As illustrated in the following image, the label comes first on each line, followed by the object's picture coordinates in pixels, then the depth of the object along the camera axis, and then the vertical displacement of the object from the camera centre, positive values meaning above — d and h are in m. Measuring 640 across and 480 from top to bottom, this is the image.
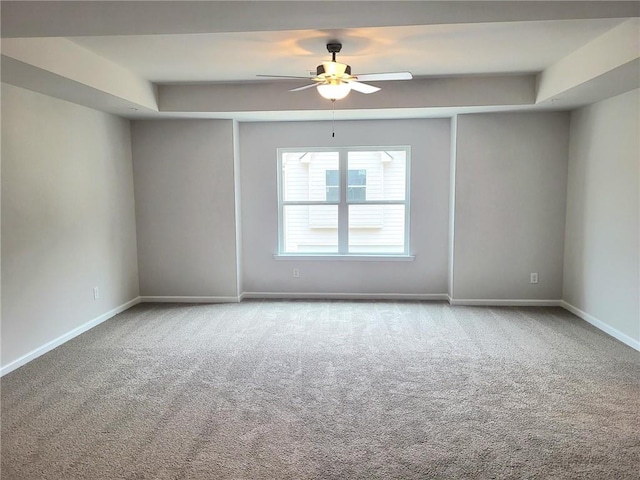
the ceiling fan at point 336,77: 3.19 +0.89
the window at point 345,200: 5.53 -0.06
